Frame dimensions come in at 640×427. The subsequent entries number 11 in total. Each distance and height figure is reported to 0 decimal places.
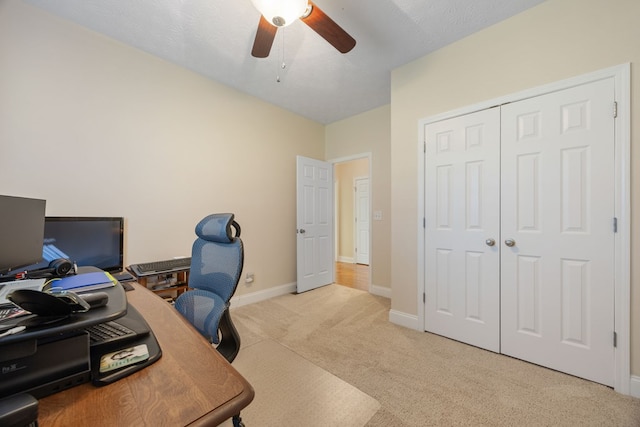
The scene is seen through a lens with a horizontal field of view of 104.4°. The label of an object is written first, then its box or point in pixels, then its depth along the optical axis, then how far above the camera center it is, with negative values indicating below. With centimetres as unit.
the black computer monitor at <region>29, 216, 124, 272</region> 182 -22
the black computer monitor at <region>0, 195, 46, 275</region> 98 -8
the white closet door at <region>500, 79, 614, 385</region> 164 -12
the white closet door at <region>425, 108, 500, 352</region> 207 -13
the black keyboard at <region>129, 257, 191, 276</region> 209 -47
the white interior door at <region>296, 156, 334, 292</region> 367 -15
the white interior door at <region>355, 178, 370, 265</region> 588 -17
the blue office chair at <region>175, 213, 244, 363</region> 121 -35
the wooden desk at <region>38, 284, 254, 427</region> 52 -43
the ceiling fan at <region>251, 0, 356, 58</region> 139 +117
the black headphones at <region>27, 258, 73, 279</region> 134 -32
